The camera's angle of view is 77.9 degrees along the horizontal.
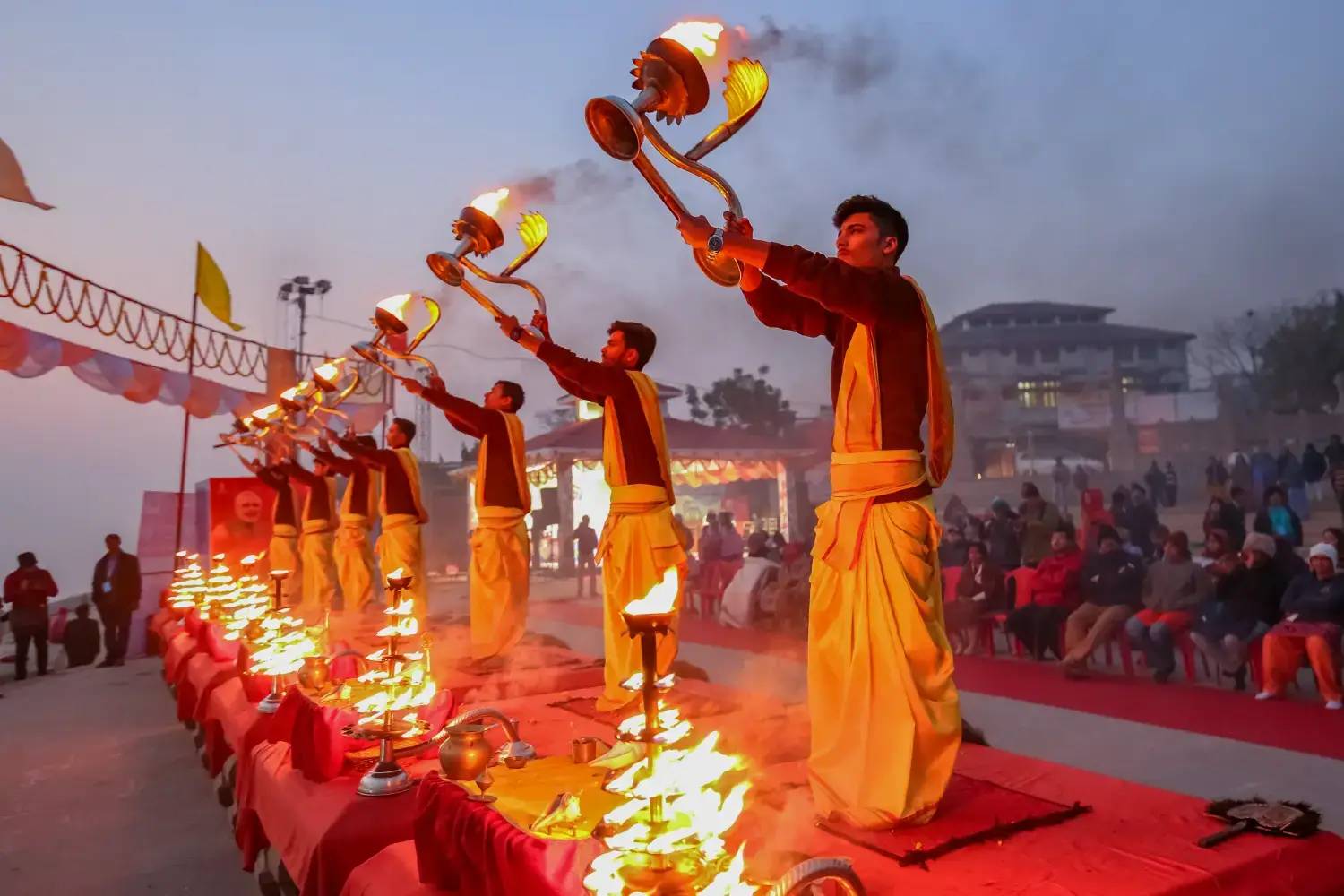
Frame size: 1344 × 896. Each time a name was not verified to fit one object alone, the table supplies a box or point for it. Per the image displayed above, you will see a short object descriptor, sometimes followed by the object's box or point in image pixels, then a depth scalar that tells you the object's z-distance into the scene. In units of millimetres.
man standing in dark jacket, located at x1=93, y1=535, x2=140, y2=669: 10938
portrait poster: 10703
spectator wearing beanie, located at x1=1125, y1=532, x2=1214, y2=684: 6312
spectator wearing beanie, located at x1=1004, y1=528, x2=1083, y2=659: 7145
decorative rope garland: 7395
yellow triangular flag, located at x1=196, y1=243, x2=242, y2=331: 11398
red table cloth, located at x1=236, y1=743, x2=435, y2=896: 2496
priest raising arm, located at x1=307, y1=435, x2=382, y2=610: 8352
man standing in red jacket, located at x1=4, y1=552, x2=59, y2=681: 10055
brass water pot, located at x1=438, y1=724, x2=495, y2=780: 2463
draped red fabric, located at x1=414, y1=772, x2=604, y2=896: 1702
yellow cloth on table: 2246
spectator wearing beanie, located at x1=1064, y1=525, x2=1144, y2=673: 6625
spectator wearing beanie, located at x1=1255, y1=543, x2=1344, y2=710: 5246
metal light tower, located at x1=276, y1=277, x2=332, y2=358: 19203
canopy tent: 13461
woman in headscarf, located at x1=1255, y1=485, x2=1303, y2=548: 8523
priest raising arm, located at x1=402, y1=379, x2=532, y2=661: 5816
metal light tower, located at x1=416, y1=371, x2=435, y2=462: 21984
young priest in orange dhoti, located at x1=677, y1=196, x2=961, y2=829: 2461
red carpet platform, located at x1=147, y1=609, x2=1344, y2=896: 2018
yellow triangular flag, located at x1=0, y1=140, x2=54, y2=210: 6711
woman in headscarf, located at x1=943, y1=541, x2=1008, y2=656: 7949
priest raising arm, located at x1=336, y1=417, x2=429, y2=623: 6977
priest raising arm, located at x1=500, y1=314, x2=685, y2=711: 4367
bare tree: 19797
